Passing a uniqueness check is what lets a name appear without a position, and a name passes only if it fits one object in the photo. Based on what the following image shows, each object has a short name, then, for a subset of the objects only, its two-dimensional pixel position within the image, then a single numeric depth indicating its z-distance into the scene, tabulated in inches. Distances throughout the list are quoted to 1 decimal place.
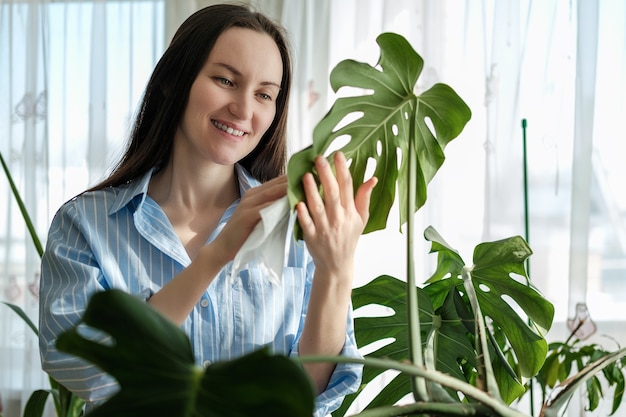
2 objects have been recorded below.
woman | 41.1
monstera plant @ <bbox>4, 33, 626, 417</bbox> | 20.3
